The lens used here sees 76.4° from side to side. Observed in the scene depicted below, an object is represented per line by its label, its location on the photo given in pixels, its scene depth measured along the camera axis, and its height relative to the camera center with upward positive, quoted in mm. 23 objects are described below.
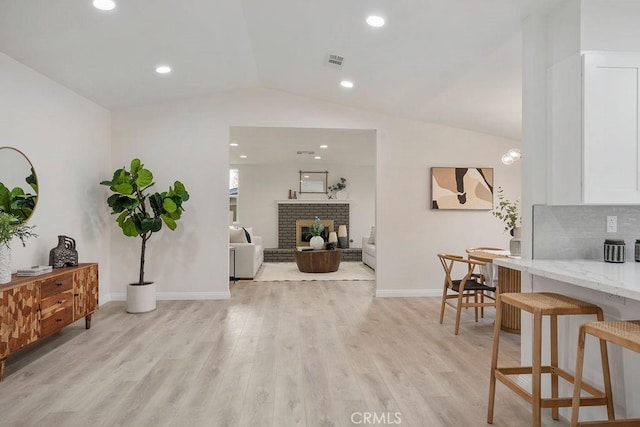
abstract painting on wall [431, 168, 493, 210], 5641 +317
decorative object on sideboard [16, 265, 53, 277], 3291 -507
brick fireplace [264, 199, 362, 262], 10133 -93
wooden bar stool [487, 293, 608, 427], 1931 -736
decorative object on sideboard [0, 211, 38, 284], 2883 -247
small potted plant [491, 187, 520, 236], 5682 +69
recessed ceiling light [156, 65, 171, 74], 4207 +1478
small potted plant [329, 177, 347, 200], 10306 +541
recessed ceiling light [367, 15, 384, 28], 3059 +1453
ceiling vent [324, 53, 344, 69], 3982 +1505
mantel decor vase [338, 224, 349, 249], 9891 -673
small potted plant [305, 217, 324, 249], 7938 -529
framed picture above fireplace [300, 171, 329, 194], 10359 +744
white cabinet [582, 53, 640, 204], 2283 +470
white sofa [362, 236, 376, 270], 7971 -864
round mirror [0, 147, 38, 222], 3333 +215
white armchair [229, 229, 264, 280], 6867 -862
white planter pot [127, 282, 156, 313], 4668 -1025
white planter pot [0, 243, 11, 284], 2941 -399
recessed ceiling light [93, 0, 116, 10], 2812 +1441
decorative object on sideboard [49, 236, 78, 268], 3770 -421
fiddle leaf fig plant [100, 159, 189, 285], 4531 +78
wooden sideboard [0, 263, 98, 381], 2824 -765
